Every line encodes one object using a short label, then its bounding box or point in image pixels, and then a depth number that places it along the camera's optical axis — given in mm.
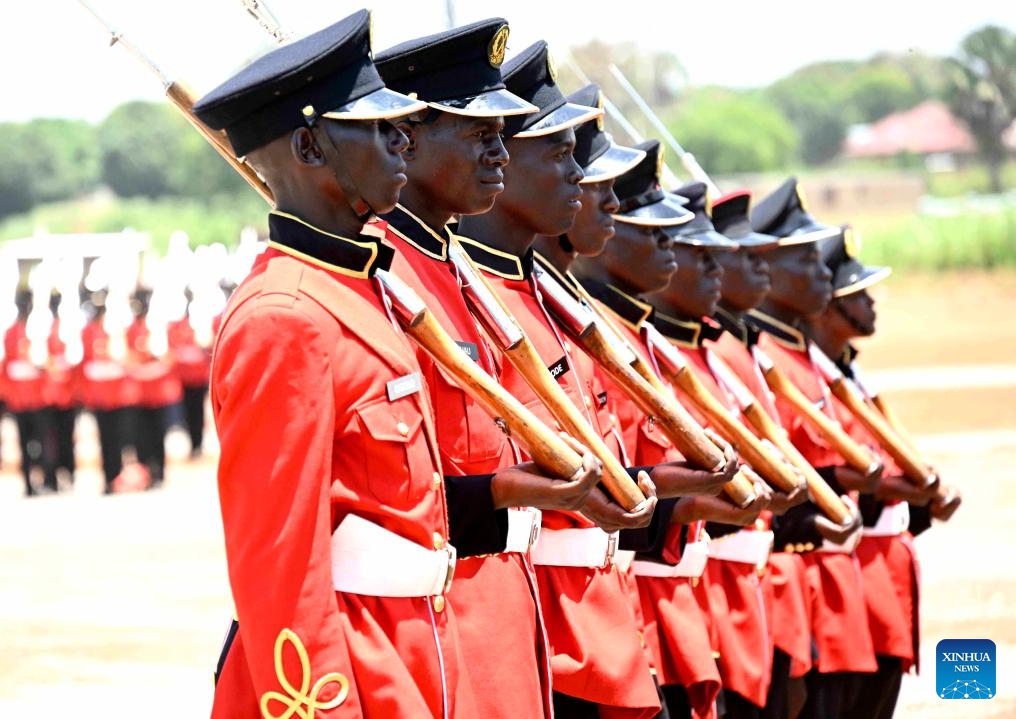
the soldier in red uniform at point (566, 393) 9414
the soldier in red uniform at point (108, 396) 36719
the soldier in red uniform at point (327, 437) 6793
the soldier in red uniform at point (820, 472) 13547
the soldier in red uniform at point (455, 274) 8141
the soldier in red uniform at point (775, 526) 13125
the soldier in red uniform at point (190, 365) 39875
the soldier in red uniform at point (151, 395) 37125
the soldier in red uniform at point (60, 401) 37344
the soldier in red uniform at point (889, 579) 14187
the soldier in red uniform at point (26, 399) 37375
